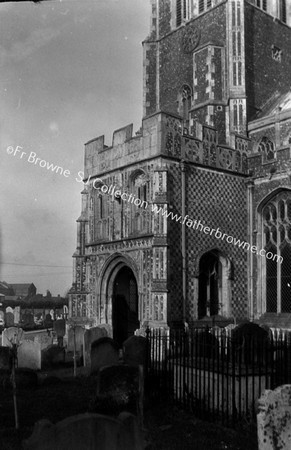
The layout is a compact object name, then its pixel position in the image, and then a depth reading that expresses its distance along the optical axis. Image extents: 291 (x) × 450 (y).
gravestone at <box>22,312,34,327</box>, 32.31
